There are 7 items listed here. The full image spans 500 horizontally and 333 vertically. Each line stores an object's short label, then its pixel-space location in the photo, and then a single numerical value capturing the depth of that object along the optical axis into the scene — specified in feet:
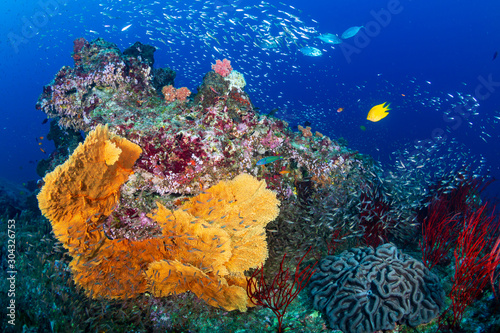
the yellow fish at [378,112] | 22.40
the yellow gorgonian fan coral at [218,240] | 12.76
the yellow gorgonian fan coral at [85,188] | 11.71
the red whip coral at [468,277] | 12.07
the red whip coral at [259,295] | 12.90
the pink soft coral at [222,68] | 22.75
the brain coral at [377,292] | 12.54
